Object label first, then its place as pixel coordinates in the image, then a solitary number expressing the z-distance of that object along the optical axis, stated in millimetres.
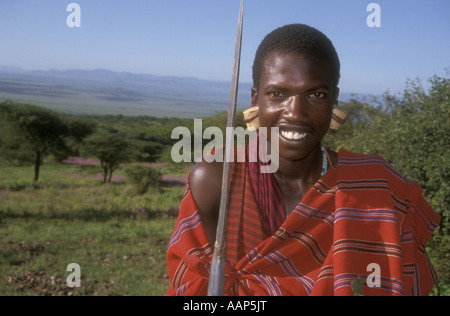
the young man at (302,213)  1592
